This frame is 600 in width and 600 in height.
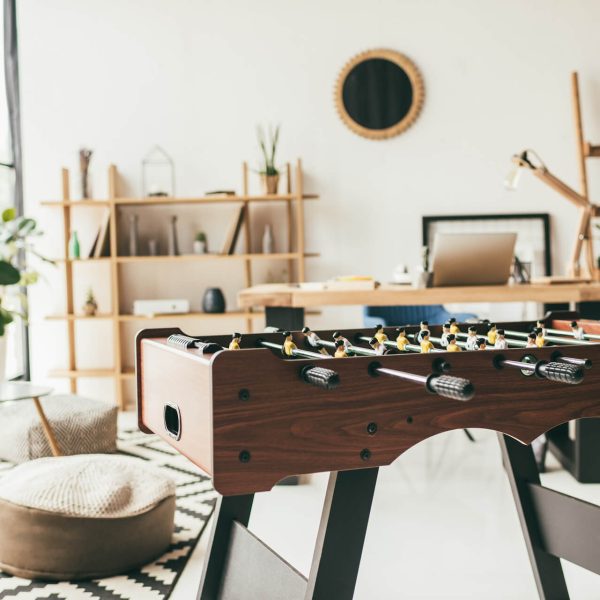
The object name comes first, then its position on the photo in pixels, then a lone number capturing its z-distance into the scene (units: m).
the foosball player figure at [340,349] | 1.62
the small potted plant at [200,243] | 4.92
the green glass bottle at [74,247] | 4.84
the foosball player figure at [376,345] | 1.69
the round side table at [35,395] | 3.15
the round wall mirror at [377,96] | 5.01
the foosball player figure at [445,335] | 1.77
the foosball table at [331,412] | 1.24
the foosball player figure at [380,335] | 1.80
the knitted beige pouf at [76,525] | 2.20
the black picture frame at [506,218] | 4.99
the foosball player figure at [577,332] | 1.86
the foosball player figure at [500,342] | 1.66
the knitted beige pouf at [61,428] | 3.44
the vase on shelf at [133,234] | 4.88
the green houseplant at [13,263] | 3.56
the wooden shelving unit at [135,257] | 4.79
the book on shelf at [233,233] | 4.81
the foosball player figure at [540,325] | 1.86
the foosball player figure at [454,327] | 1.91
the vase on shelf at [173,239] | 4.89
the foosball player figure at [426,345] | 1.63
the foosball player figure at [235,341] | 1.72
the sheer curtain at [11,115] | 5.05
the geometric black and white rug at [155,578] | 2.12
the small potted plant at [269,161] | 4.82
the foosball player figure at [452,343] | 1.65
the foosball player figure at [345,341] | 1.67
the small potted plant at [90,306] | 4.94
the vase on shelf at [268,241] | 4.88
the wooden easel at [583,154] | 4.24
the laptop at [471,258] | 3.13
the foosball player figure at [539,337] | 1.72
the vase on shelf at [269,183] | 4.82
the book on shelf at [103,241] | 4.83
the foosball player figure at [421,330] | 1.82
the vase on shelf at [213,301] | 4.85
